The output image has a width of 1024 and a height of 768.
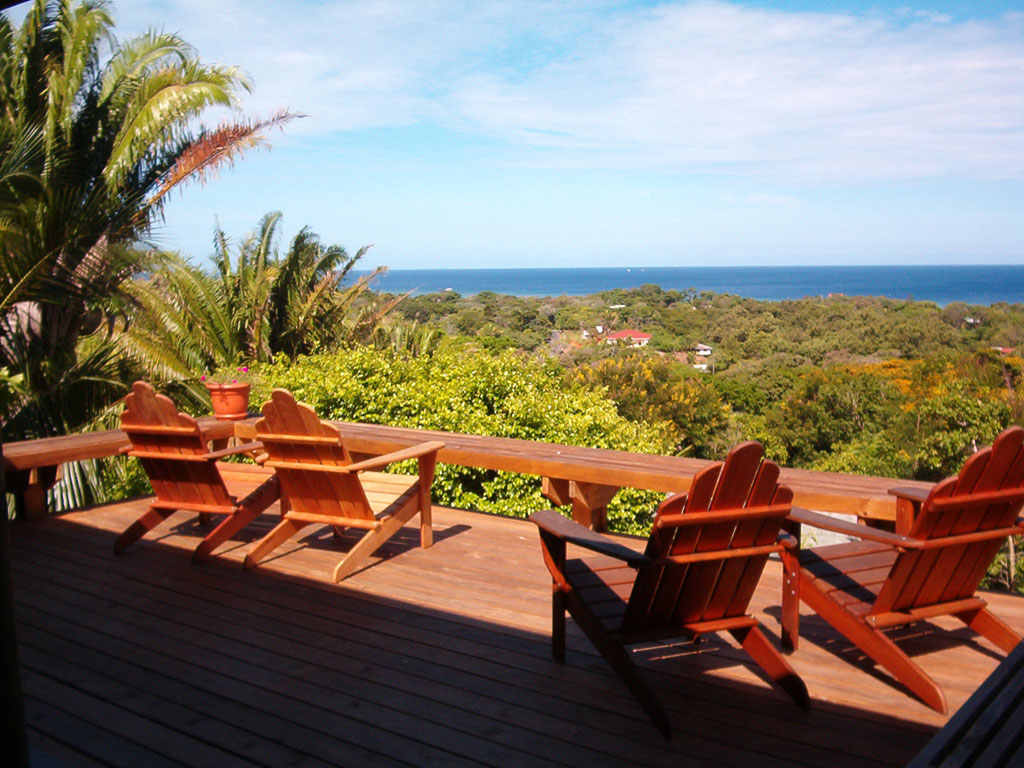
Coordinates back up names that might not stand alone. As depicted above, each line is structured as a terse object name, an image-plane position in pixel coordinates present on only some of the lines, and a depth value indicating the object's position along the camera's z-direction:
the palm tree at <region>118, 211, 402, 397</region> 11.46
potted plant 5.93
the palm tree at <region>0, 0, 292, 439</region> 7.84
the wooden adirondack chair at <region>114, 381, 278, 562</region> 4.11
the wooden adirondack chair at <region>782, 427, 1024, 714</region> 2.69
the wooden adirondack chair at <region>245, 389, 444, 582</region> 3.80
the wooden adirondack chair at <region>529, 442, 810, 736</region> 2.54
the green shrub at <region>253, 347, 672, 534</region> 7.06
